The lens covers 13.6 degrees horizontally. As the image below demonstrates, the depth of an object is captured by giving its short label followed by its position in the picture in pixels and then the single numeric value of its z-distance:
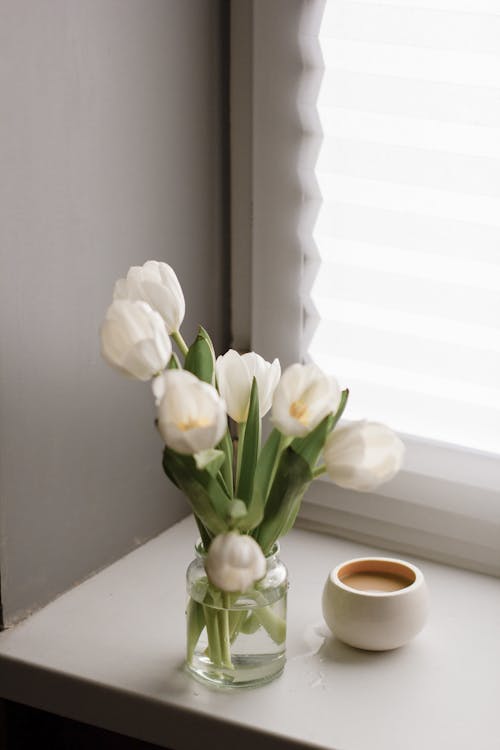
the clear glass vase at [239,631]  1.59
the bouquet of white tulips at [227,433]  1.47
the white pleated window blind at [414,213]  1.68
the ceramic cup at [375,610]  1.62
